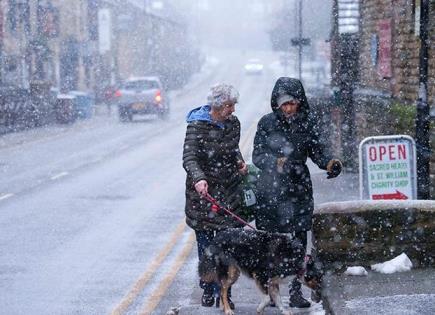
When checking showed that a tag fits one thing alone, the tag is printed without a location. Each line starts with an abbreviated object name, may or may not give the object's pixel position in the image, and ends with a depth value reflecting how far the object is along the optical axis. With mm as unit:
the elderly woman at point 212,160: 10773
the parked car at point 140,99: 61665
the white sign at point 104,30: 86803
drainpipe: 15135
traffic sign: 38889
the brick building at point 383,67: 21978
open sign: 14633
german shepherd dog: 10328
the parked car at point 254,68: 133997
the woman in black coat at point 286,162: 10843
